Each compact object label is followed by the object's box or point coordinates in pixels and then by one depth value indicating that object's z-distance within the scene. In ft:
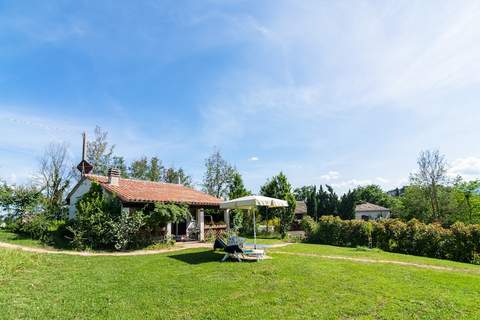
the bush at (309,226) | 68.79
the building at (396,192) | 300.65
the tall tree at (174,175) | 147.84
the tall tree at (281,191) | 79.66
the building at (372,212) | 166.09
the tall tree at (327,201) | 113.50
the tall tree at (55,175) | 90.48
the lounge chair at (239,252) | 35.99
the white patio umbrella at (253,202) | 39.93
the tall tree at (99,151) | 110.01
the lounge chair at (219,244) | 40.19
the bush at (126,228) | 48.67
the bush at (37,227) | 55.62
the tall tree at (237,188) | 94.22
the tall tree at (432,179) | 110.22
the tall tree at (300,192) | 247.85
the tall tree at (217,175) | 141.79
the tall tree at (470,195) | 104.72
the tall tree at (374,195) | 219.49
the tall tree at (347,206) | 109.91
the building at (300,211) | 152.15
